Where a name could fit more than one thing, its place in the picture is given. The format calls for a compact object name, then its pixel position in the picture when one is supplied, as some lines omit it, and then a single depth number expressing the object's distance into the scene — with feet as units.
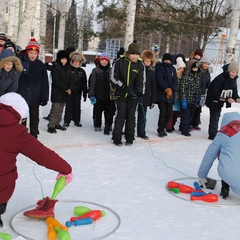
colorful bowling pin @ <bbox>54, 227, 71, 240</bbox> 10.15
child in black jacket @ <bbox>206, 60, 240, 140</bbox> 24.21
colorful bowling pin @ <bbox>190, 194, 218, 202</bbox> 14.14
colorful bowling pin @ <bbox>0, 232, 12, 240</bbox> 10.12
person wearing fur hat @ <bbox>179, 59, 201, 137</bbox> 25.68
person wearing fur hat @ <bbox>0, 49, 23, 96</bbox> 19.29
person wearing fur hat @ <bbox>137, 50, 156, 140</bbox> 23.86
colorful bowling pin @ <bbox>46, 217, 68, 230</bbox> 10.95
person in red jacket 9.78
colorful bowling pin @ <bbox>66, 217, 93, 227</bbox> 11.31
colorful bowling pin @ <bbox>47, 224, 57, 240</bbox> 10.29
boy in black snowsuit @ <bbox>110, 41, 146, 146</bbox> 21.58
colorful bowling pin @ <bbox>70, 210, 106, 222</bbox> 11.63
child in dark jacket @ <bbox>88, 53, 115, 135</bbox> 25.29
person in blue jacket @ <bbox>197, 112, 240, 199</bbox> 13.52
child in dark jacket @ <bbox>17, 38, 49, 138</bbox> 20.86
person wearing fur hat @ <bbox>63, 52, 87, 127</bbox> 25.80
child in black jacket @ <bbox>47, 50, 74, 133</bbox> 24.38
